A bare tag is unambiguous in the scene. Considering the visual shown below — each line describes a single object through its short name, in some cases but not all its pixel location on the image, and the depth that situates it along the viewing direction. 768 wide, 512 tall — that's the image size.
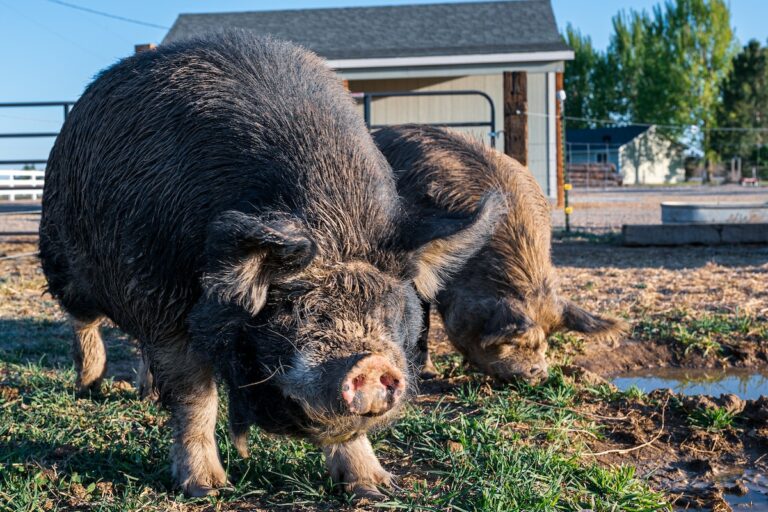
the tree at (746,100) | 46.47
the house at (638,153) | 53.66
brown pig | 4.70
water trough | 11.02
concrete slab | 10.50
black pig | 2.64
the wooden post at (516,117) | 9.23
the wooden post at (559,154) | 13.76
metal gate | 9.30
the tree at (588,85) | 56.81
